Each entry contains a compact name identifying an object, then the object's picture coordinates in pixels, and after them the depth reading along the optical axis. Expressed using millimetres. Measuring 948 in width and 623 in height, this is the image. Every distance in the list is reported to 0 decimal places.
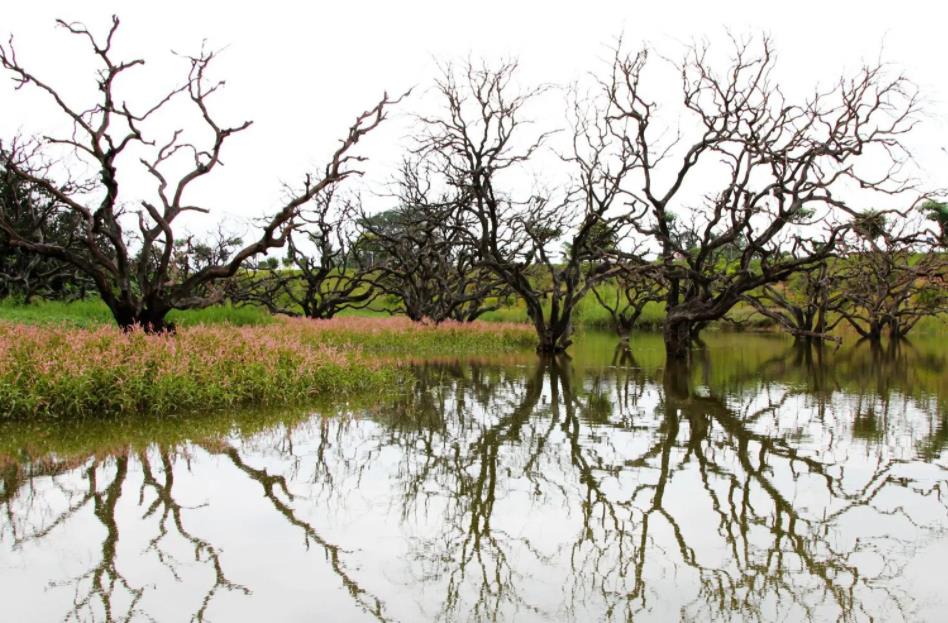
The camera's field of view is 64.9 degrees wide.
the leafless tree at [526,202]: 21781
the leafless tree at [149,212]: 14547
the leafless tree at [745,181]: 18234
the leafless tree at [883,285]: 16625
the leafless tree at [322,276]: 31344
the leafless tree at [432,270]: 29172
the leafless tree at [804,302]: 20227
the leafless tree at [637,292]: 21311
